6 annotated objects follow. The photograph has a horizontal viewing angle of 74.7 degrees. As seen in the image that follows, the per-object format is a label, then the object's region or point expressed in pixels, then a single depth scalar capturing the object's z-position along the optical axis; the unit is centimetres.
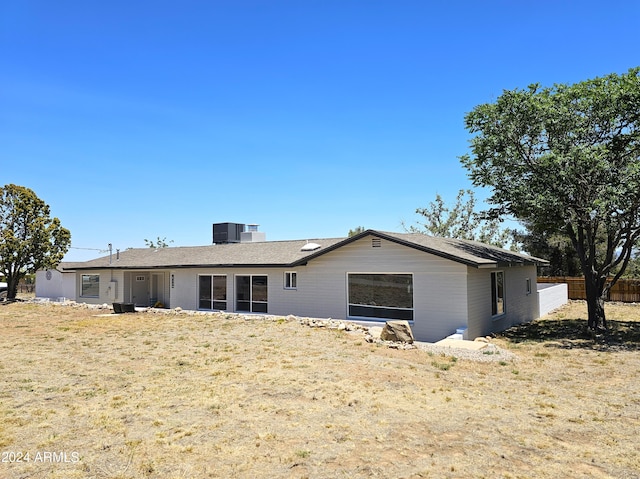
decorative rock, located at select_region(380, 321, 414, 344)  1317
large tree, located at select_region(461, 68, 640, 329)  1429
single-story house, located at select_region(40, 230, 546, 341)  1545
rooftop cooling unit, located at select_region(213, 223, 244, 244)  2939
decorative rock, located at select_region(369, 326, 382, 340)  1384
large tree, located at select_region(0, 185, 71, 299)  3238
